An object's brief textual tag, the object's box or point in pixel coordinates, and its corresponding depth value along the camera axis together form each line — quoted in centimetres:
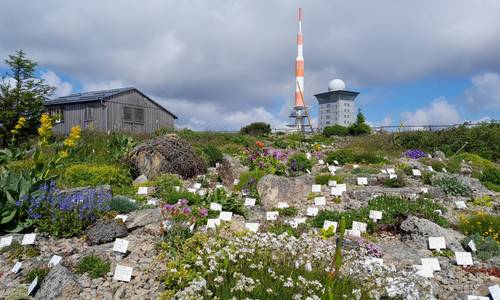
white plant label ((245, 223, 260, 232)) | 647
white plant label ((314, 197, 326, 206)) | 806
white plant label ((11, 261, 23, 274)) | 520
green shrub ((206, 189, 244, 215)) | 753
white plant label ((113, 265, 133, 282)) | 488
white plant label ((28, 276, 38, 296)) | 462
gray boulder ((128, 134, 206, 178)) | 1100
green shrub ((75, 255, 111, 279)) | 498
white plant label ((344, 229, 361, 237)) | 642
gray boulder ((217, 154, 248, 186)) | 1108
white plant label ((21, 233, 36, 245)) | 581
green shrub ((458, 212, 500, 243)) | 664
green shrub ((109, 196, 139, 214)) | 703
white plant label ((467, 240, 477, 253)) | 600
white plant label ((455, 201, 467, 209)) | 825
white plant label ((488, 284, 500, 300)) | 459
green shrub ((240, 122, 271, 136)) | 3091
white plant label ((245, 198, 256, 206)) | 813
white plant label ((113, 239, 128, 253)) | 549
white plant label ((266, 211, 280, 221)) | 721
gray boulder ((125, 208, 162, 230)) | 645
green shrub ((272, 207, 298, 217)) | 775
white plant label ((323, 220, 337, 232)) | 661
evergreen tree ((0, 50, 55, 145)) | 2077
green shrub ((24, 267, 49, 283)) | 498
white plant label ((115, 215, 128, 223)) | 648
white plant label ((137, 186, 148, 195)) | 867
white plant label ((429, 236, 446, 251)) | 605
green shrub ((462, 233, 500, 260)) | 590
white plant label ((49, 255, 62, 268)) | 520
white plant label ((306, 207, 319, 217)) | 752
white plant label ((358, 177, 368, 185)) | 957
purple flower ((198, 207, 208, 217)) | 645
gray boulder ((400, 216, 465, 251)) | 629
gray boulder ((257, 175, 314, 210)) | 852
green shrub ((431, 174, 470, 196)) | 945
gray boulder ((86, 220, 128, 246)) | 593
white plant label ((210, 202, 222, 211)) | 711
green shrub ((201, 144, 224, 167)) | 1317
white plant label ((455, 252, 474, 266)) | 562
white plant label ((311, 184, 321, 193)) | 884
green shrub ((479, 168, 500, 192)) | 1136
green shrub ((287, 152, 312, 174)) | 1102
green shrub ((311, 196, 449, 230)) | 705
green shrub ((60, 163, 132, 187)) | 956
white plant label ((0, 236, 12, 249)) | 588
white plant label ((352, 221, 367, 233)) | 675
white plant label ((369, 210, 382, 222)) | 701
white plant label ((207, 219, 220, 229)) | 632
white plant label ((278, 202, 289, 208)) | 803
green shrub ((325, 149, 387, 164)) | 1350
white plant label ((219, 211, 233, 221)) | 679
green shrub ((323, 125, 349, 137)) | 3047
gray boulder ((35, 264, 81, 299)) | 451
